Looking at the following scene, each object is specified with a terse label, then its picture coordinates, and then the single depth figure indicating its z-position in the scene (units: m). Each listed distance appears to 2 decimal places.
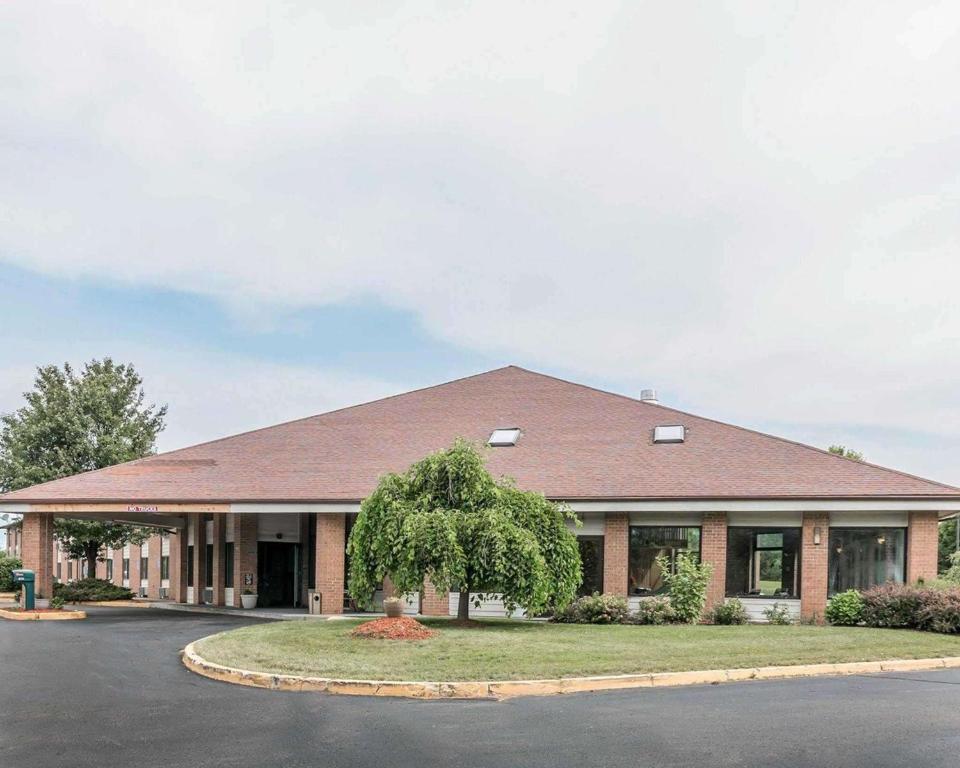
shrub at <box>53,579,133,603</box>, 34.81
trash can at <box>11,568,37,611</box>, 26.05
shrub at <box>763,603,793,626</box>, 22.31
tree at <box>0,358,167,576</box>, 37.91
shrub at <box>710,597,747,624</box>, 22.00
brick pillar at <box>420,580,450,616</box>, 24.83
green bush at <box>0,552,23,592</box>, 41.09
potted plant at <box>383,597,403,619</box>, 17.95
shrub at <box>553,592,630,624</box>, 21.75
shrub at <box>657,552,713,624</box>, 21.77
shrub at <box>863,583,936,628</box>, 19.73
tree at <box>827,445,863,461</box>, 56.15
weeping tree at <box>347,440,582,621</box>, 18.66
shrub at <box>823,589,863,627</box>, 20.98
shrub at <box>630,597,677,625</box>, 21.58
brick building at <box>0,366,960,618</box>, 23.03
